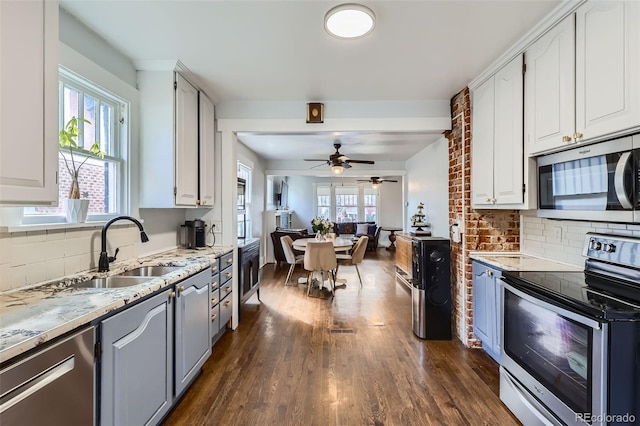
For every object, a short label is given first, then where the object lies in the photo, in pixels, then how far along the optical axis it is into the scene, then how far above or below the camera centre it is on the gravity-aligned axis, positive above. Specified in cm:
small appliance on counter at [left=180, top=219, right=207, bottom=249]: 299 -23
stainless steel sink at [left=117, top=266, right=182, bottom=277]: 205 -42
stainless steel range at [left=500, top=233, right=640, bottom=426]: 123 -62
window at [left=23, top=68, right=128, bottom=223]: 179 +43
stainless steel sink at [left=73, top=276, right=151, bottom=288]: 178 -44
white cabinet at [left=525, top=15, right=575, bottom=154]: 175 +79
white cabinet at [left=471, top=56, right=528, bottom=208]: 222 +58
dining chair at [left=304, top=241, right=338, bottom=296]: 441 -68
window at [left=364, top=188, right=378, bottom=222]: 998 +15
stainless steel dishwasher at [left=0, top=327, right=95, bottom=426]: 88 -58
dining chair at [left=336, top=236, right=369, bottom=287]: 500 -67
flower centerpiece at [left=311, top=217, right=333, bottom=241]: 526 -28
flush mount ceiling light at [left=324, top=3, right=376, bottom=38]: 168 +113
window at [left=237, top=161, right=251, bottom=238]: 479 +6
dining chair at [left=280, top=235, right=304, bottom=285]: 518 -68
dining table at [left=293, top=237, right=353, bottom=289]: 492 -58
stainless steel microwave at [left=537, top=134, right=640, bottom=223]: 143 +17
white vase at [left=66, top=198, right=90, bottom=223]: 174 +0
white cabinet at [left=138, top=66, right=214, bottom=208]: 244 +61
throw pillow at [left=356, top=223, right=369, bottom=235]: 943 -56
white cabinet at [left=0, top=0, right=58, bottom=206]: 112 +44
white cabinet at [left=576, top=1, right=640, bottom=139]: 138 +74
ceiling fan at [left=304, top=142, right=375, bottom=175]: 486 +84
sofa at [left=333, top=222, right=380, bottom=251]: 914 -61
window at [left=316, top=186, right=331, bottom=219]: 983 +35
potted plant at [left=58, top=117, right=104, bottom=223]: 170 +25
